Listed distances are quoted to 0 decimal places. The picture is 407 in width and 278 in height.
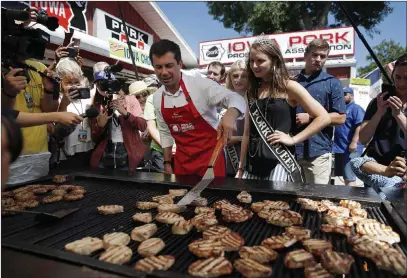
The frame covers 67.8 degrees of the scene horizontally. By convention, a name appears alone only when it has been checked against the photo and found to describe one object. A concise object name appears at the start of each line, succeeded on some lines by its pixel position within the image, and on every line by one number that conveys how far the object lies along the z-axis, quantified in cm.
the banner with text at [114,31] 1082
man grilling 304
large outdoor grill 138
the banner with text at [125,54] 966
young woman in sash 269
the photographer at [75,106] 296
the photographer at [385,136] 267
